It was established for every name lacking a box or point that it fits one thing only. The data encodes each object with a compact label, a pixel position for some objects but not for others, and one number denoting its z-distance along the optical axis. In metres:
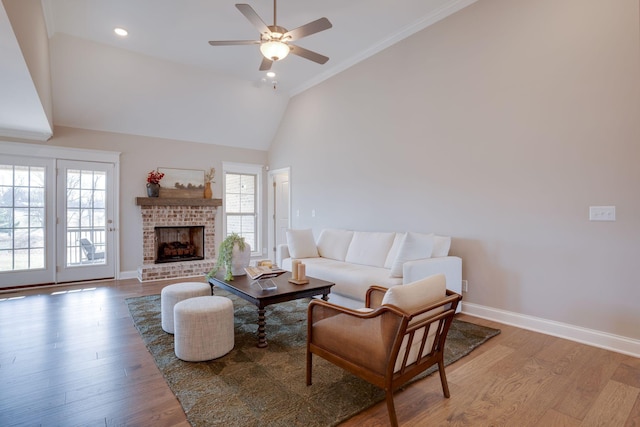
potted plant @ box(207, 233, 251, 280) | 3.50
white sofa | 3.34
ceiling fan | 2.73
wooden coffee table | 2.76
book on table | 3.06
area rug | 1.82
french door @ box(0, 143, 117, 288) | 4.80
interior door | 7.29
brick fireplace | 5.62
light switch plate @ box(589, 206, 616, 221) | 2.72
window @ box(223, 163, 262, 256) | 7.05
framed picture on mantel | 6.13
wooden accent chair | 1.66
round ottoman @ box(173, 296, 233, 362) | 2.47
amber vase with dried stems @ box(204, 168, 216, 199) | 6.54
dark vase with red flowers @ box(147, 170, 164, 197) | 5.84
